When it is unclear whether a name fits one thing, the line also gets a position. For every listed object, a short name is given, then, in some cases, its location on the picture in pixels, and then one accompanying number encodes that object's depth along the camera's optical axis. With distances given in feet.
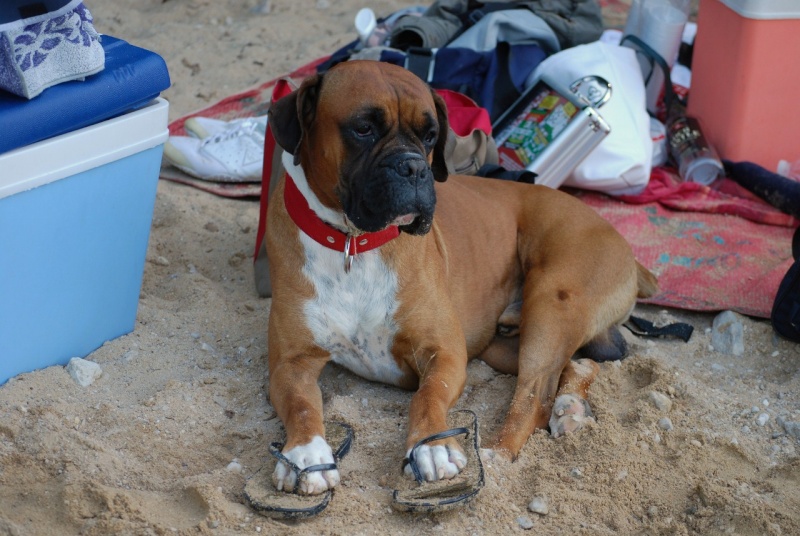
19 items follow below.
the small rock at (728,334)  13.30
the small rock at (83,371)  11.24
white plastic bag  16.67
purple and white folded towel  9.73
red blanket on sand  14.56
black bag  12.84
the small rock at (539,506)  9.29
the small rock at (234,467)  9.70
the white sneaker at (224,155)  16.81
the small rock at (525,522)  9.09
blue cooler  10.21
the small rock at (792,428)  11.00
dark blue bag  17.11
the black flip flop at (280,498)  8.80
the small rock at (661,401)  11.18
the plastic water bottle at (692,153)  17.39
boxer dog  9.89
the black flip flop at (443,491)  8.88
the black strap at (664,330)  13.38
